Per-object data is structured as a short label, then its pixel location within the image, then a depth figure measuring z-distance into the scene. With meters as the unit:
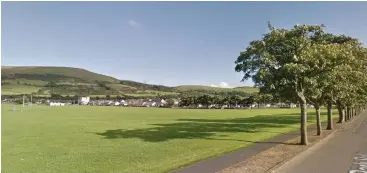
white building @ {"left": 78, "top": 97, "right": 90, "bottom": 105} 188.23
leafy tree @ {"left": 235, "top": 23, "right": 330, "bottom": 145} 22.25
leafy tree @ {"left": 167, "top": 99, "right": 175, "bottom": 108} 165.27
